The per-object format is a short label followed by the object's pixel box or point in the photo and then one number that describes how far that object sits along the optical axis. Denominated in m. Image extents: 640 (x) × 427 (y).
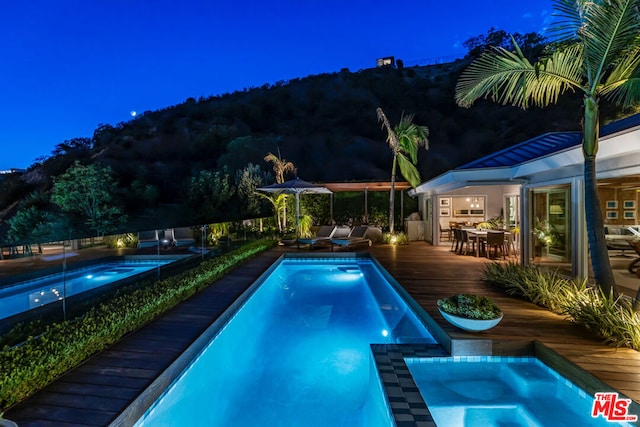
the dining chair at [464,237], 10.38
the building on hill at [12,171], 27.42
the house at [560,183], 4.82
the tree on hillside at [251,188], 16.34
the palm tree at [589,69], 3.77
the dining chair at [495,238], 9.11
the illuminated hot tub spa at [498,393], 3.23
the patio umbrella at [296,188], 11.58
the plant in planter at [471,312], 3.99
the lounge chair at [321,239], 11.50
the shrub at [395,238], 12.90
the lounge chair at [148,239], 6.22
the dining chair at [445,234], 13.46
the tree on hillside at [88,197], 18.84
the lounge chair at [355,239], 11.36
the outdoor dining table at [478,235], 9.77
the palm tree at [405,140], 12.21
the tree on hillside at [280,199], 14.05
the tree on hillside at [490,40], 39.51
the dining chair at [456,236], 10.84
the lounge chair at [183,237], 7.15
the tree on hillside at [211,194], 18.72
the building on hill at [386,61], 49.92
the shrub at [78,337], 3.01
